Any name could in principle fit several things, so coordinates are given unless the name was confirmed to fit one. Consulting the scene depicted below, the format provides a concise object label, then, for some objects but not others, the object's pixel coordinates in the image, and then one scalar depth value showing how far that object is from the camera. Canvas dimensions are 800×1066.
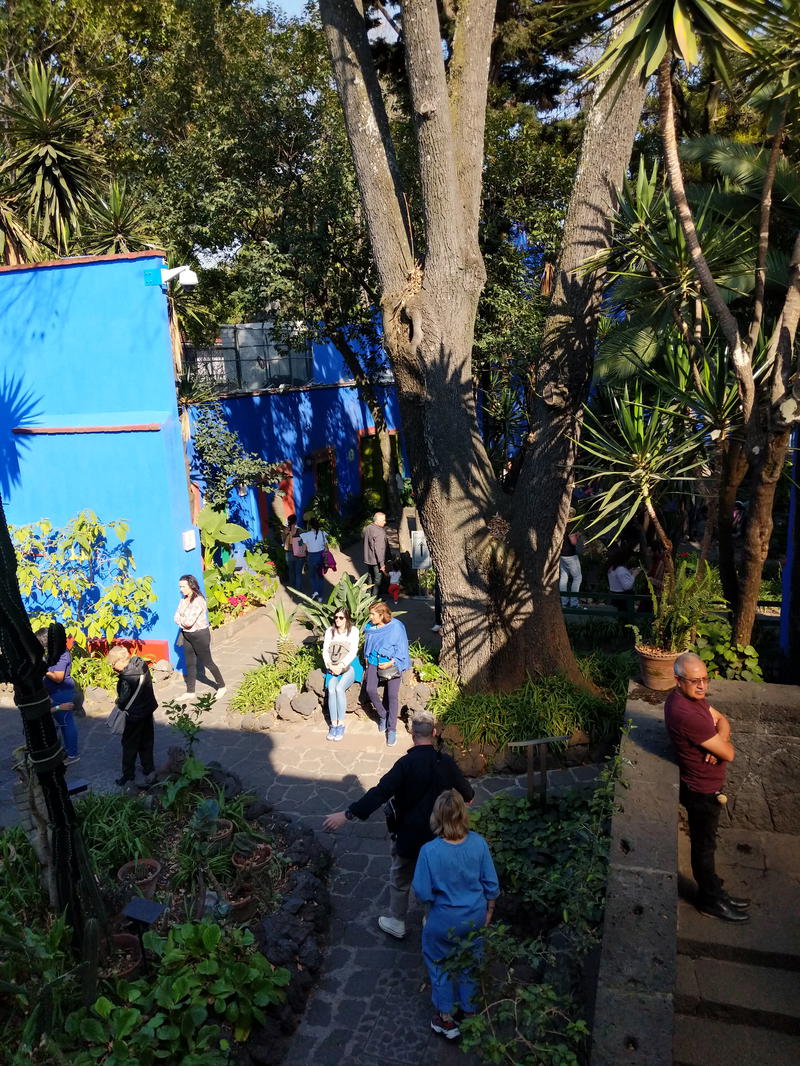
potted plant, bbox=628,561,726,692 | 6.39
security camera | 9.41
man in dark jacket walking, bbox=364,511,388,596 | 11.70
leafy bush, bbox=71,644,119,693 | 9.68
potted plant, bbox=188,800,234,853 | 5.75
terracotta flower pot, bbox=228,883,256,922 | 5.27
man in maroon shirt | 4.50
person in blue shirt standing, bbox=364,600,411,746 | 7.88
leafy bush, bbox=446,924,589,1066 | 3.31
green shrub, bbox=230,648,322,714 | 8.84
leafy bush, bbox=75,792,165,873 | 5.73
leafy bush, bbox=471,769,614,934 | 4.16
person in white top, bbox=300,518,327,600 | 12.30
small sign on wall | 13.35
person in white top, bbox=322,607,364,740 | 8.12
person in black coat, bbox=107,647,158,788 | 7.09
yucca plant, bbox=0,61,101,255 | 11.06
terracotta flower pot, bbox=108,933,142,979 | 4.68
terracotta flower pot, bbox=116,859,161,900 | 5.43
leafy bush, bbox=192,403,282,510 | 12.15
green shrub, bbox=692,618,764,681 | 6.00
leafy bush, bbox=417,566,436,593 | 13.08
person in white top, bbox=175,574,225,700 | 9.02
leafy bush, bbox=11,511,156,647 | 9.53
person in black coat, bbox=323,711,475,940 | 4.91
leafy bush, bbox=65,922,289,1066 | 4.00
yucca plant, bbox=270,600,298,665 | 9.71
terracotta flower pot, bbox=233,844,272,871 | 5.59
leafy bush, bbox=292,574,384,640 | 9.22
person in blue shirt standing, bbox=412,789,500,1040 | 4.18
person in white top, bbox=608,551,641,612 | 10.39
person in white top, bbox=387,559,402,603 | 12.25
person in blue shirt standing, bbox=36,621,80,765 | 7.40
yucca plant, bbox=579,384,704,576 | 6.45
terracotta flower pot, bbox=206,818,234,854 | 5.72
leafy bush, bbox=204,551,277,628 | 11.62
